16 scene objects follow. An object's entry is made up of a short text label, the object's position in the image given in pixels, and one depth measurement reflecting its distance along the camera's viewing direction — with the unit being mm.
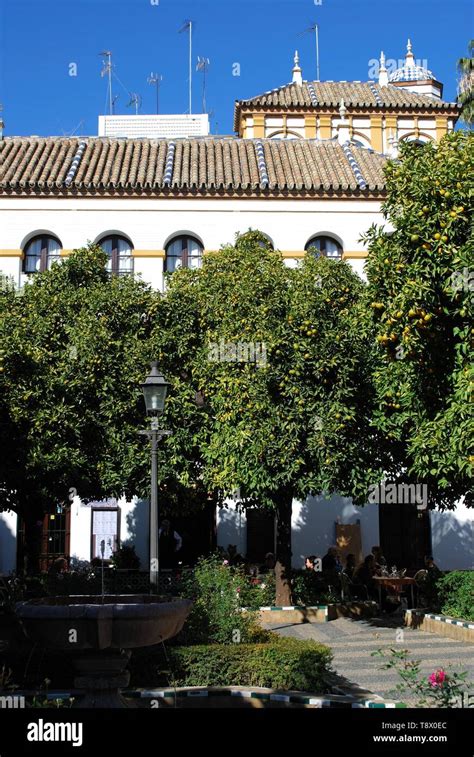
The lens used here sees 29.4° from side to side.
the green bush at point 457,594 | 16781
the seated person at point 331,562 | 22062
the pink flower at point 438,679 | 6883
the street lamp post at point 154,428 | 12125
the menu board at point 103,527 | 25078
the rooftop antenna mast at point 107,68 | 36394
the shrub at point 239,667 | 10328
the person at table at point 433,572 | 19312
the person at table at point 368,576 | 20875
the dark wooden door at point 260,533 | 25359
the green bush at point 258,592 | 15101
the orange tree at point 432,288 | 10641
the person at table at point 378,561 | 21047
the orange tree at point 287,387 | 16141
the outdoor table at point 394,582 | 19953
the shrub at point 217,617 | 11797
